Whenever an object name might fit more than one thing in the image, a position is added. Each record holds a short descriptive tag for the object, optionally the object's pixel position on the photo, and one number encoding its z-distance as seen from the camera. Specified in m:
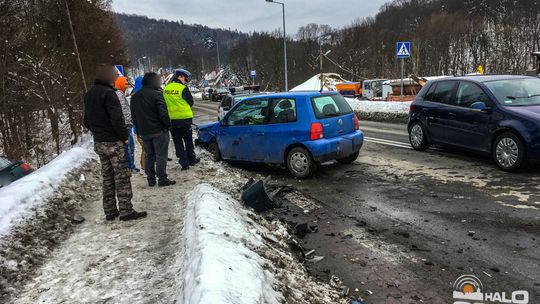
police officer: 8.02
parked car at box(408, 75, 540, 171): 6.89
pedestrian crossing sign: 17.67
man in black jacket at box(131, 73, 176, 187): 6.75
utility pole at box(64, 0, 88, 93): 16.64
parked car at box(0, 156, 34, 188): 7.72
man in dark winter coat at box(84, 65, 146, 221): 4.95
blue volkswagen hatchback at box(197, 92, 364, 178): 7.73
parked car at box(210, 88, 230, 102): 48.31
